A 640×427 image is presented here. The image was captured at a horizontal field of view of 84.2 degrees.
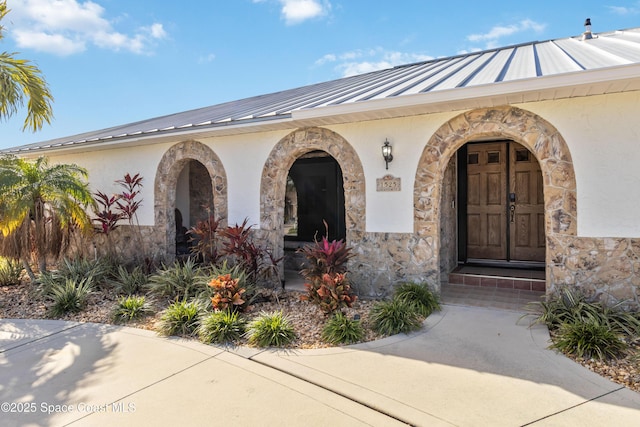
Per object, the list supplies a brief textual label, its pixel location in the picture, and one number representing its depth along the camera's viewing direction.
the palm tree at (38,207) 6.68
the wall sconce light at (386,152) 5.83
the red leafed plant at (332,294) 4.87
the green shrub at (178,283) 6.11
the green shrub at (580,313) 4.24
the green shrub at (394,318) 4.54
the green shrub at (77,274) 6.72
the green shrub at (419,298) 5.10
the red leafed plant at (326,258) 5.38
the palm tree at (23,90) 7.07
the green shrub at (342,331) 4.31
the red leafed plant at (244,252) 6.41
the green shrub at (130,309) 5.30
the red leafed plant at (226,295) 4.97
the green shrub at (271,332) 4.25
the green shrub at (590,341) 3.66
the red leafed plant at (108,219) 8.04
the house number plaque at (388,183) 5.92
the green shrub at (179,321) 4.73
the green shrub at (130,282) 6.69
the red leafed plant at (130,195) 8.11
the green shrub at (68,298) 5.72
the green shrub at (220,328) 4.42
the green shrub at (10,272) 7.50
